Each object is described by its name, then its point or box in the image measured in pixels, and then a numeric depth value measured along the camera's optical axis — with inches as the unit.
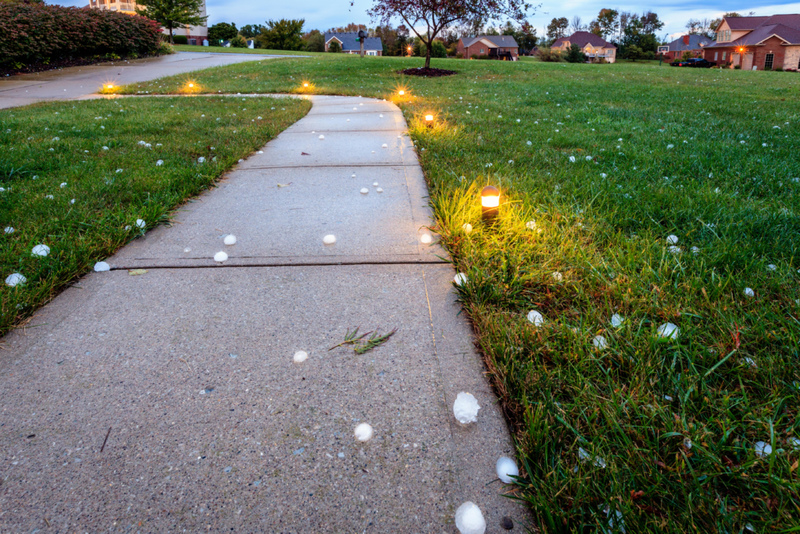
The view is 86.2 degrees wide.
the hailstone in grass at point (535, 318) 67.4
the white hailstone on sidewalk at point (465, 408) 52.1
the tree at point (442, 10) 485.4
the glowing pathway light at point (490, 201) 92.4
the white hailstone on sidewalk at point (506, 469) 45.4
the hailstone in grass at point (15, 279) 75.7
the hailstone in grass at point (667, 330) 61.9
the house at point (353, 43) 2628.0
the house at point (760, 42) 1483.8
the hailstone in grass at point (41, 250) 84.6
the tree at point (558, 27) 3253.0
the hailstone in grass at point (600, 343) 60.9
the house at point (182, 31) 2036.2
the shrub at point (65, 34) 462.9
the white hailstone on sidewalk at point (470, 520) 40.1
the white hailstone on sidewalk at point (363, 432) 49.7
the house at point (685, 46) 2287.6
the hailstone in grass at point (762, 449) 45.3
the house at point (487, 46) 2438.5
